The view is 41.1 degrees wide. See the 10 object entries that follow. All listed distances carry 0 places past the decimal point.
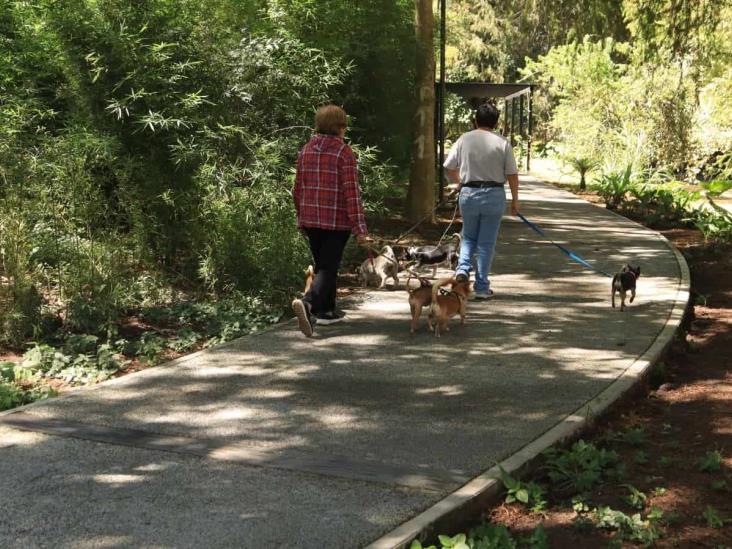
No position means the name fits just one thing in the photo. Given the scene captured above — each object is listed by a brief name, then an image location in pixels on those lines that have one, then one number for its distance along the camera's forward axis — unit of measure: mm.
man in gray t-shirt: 8945
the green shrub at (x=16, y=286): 7613
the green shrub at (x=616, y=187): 20111
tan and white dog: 10086
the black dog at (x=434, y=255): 10586
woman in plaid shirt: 7770
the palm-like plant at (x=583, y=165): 24609
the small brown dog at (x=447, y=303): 7895
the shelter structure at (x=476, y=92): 17625
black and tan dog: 8797
